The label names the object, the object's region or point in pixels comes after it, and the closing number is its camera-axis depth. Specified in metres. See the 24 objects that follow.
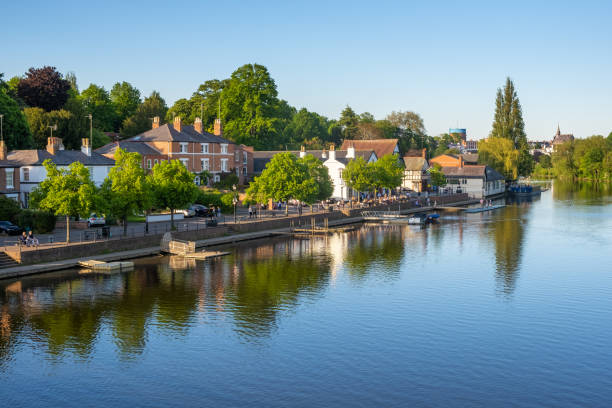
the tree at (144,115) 130.38
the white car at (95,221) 68.64
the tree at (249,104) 130.25
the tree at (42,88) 109.39
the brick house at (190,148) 96.12
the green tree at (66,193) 57.19
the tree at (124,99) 146.62
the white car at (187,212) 80.33
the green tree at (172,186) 67.44
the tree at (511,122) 178.62
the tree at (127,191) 61.38
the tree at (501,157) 168.38
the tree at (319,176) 93.00
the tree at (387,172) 108.44
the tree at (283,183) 84.12
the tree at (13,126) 88.00
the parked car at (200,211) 83.31
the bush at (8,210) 63.75
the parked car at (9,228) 61.50
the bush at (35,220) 63.50
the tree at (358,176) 105.56
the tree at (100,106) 135.75
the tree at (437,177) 137.50
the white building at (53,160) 73.75
